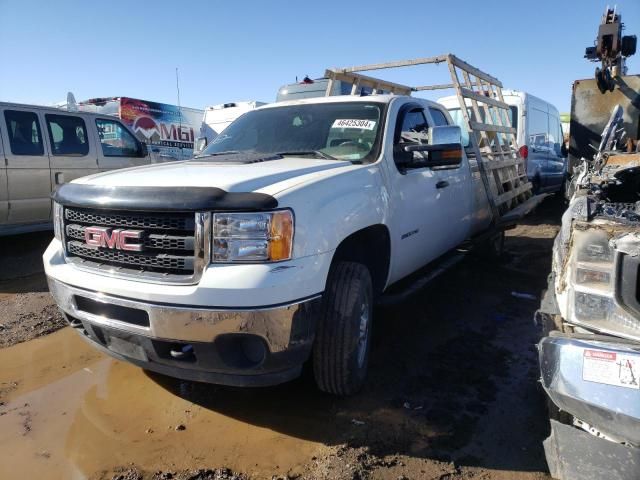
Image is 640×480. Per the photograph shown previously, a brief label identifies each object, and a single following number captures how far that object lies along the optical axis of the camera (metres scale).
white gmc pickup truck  2.38
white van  8.81
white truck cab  12.41
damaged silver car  1.63
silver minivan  6.52
